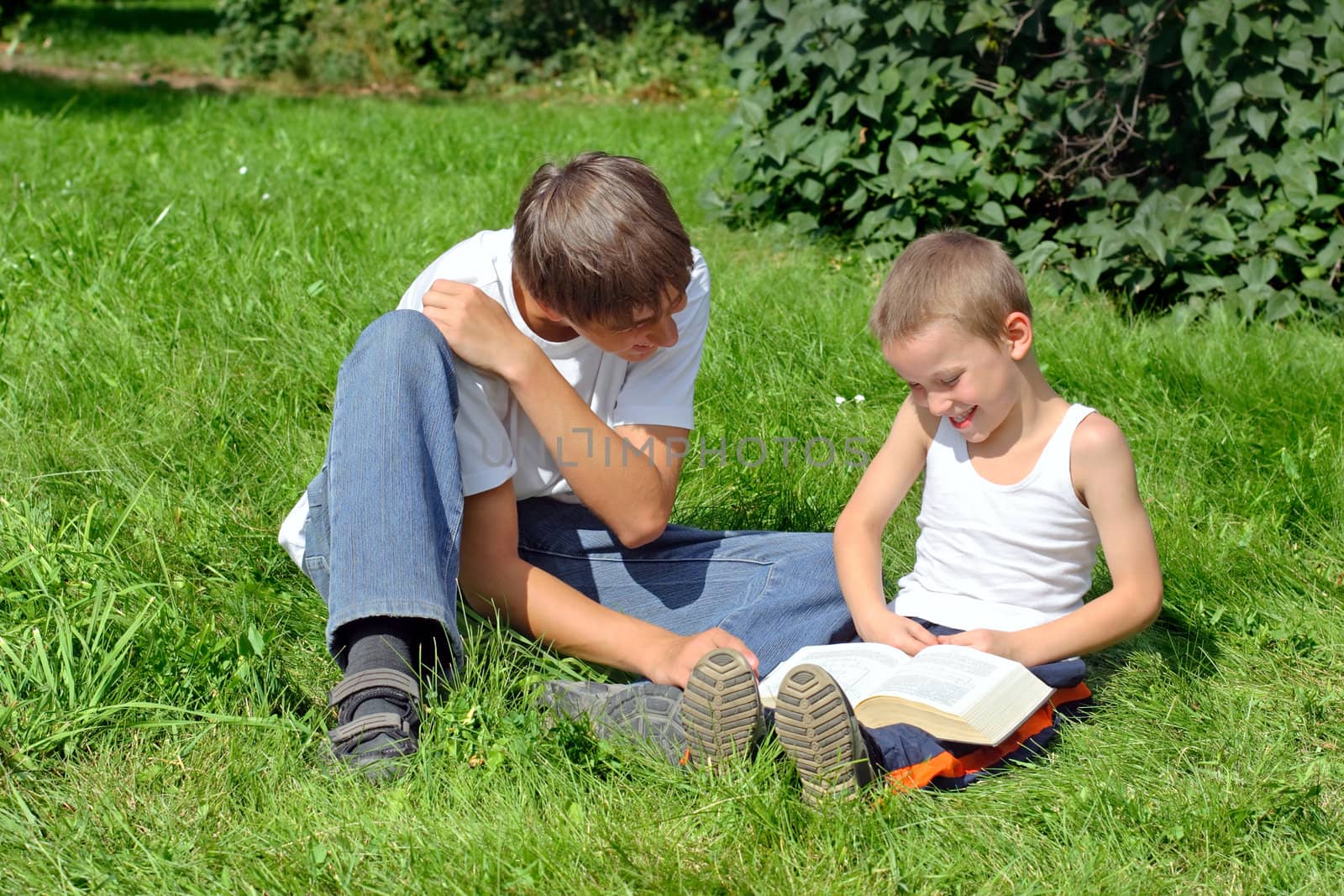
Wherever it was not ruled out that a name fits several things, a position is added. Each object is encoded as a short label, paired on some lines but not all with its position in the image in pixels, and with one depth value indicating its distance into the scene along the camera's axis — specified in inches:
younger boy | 81.3
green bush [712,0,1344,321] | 148.3
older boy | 76.9
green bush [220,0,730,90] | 462.3
